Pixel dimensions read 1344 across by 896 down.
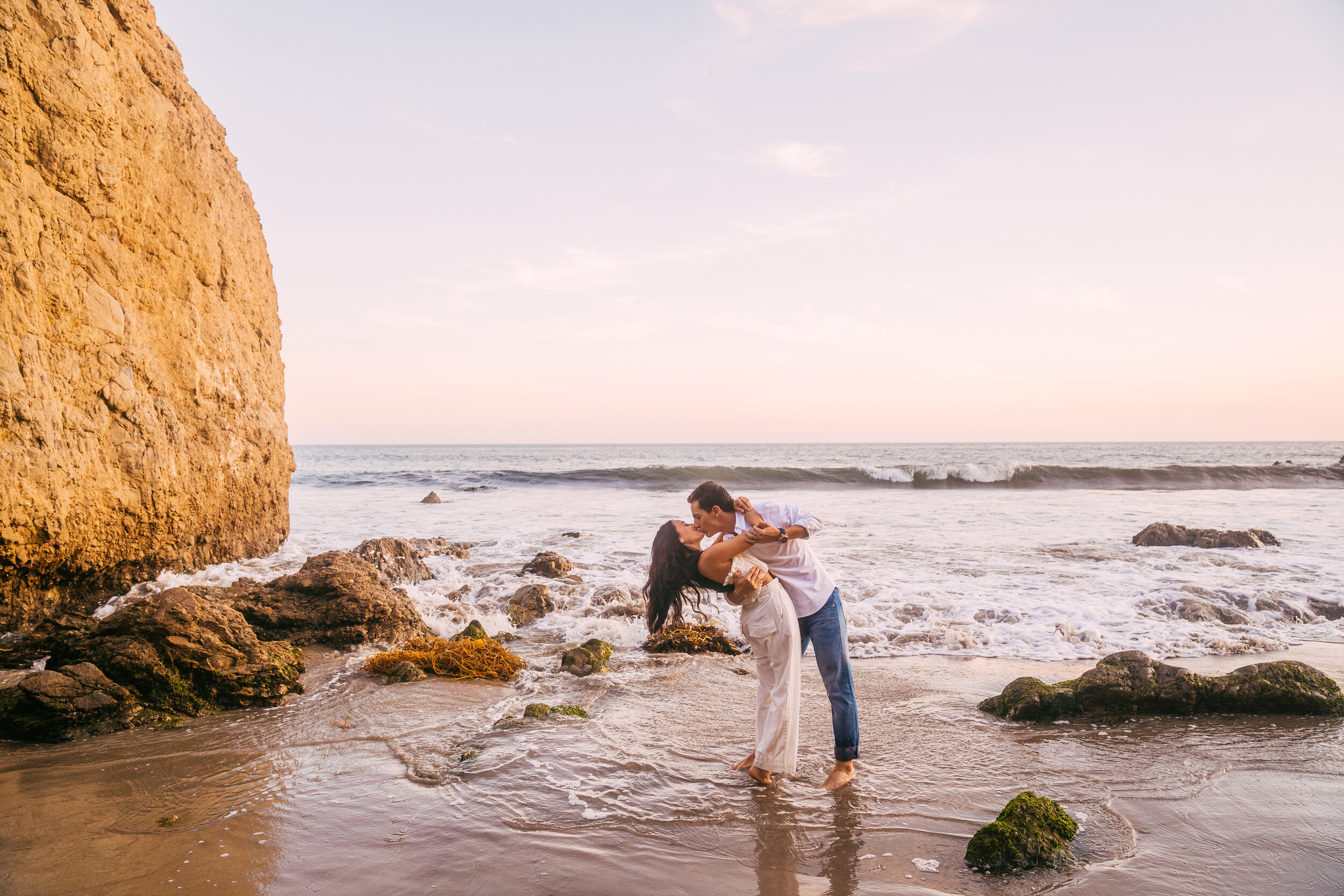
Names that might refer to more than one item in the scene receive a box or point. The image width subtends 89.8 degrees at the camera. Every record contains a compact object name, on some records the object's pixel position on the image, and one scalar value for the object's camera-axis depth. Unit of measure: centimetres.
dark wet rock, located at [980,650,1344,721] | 478
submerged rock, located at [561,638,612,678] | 610
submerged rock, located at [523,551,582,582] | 982
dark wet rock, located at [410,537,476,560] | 1145
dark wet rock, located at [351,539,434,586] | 961
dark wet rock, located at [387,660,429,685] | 570
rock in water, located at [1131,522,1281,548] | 1164
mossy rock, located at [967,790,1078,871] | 294
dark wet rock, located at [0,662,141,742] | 420
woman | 381
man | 387
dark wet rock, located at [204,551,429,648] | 653
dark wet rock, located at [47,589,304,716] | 475
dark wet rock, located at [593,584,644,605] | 838
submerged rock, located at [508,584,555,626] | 802
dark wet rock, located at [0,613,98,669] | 541
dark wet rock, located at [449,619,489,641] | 664
